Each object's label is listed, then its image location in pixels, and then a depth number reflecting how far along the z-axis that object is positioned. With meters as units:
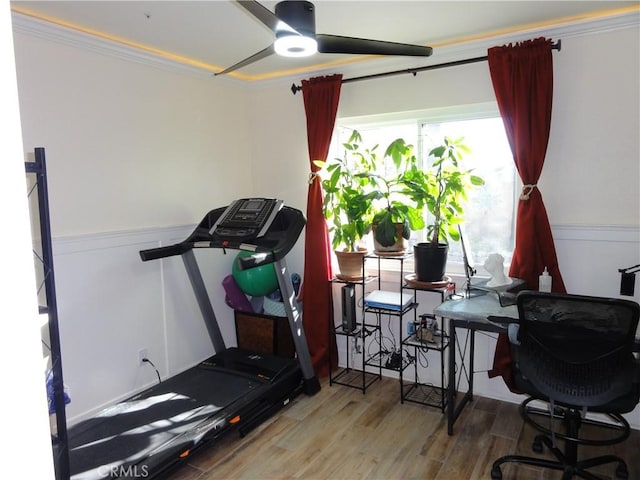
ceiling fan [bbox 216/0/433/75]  1.82
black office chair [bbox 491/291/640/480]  1.94
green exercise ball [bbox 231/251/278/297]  3.65
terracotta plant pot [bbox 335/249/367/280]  3.39
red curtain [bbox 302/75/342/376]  3.61
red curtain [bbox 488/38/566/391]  2.82
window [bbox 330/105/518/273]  3.24
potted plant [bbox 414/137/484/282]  3.02
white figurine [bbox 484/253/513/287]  2.78
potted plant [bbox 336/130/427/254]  3.11
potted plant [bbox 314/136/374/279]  3.32
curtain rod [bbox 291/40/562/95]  2.81
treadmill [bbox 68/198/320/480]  2.31
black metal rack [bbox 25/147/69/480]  1.97
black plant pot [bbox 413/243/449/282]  3.03
